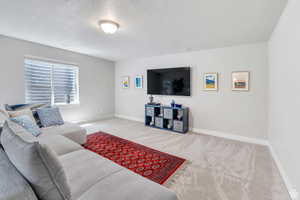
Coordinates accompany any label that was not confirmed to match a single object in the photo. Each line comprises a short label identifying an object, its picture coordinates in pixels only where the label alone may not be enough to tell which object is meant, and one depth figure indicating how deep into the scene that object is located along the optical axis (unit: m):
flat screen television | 4.09
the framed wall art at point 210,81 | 3.65
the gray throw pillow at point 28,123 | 2.17
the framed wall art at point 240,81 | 3.26
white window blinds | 3.61
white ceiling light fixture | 2.35
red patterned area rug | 2.04
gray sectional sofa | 0.77
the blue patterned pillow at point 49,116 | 2.80
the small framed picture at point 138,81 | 5.10
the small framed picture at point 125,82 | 5.47
